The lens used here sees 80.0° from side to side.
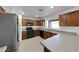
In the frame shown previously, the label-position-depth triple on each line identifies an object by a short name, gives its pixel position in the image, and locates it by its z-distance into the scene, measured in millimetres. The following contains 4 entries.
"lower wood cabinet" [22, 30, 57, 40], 2864
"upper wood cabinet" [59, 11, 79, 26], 1911
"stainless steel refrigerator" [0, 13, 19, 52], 1149
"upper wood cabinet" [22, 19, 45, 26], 4321
